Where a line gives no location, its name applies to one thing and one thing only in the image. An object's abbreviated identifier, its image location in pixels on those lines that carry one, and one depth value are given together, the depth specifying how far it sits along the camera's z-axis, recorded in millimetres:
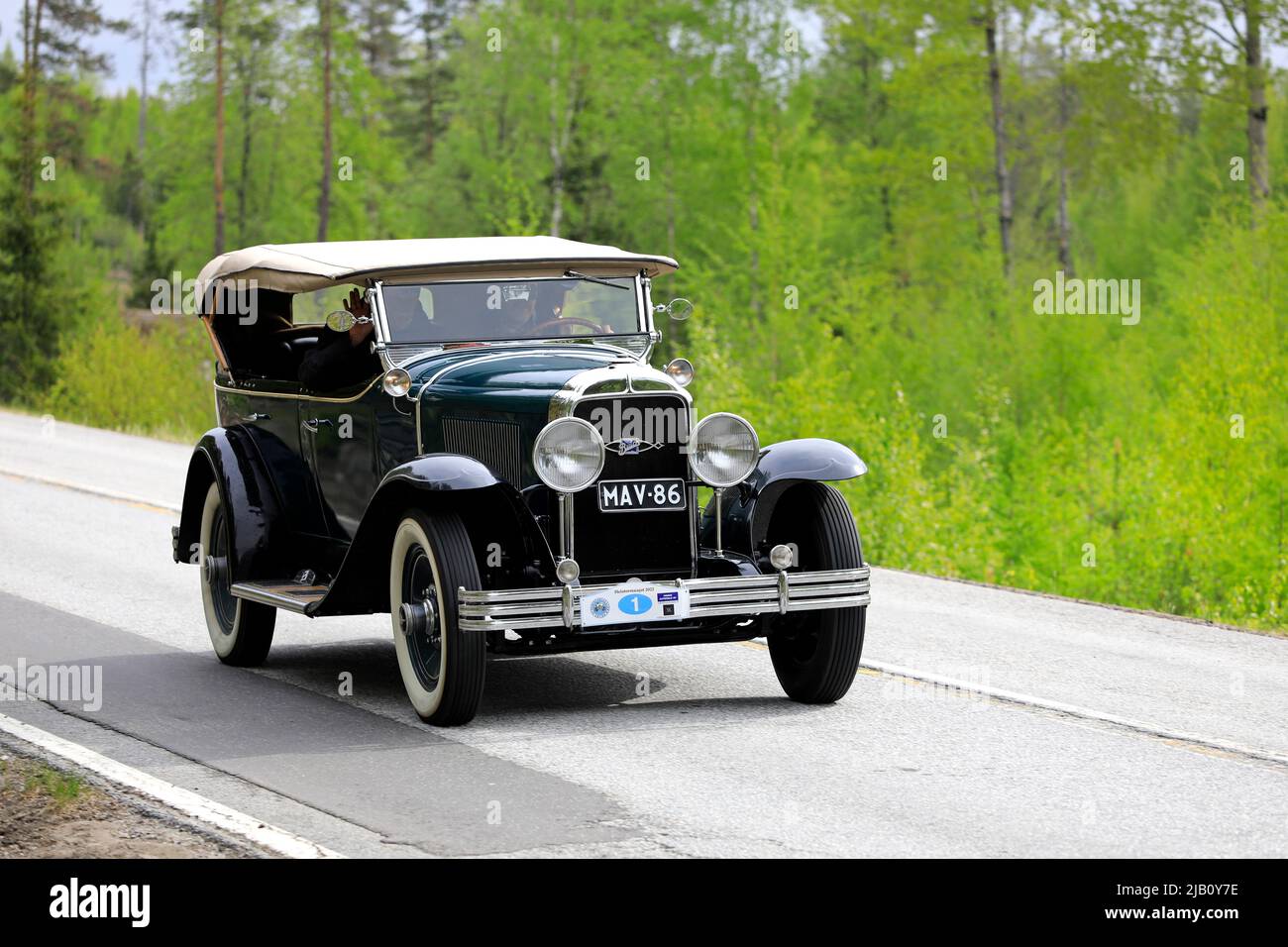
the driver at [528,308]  17453
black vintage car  14734
